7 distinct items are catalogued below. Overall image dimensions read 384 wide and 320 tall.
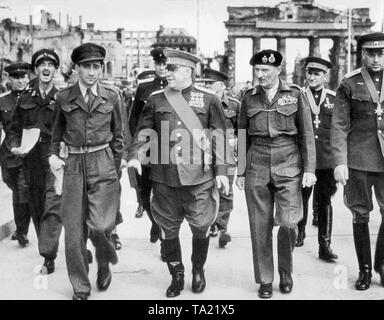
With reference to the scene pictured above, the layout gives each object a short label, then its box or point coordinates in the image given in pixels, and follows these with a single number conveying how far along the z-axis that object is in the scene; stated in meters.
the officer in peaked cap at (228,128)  7.32
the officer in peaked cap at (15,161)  7.56
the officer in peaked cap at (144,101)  7.54
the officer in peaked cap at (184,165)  5.41
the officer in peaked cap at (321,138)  7.02
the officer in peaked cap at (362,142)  5.58
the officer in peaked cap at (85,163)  5.29
